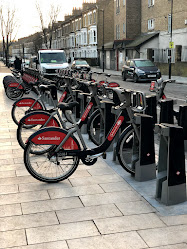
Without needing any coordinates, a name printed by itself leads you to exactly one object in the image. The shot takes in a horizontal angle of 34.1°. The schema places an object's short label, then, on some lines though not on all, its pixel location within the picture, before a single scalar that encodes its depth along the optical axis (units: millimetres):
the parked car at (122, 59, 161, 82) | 21363
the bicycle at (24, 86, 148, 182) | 3880
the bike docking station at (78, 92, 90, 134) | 6488
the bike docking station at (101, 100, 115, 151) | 5098
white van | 20581
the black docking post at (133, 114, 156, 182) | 3983
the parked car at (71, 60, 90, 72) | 29363
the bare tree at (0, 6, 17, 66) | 56070
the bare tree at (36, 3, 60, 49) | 62975
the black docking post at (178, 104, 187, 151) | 5735
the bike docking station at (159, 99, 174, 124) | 6008
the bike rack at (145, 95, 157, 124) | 6746
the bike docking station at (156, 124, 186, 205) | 3376
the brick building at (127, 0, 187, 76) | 26247
